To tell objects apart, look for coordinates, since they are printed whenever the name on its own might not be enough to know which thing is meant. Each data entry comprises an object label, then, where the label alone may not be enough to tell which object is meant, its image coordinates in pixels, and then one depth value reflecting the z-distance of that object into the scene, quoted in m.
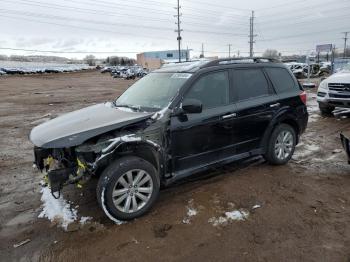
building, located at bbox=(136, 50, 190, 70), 93.62
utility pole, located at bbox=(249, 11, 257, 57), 62.02
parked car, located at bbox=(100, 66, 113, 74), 73.62
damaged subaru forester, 3.79
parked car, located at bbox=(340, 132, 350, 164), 5.29
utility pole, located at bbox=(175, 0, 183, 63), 61.23
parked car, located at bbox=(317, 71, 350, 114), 9.64
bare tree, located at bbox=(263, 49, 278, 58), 102.04
